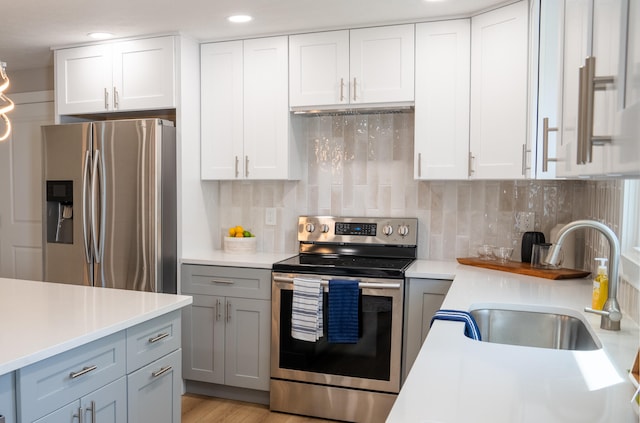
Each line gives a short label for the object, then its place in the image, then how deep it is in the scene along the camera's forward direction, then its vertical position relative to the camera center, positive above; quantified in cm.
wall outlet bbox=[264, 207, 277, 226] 369 -20
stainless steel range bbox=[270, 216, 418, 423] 289 -92
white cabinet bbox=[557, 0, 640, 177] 55 +12
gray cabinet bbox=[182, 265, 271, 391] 316 -86
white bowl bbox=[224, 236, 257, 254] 354 -39
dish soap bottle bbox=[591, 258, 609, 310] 177 -33
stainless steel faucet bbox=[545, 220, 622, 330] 162 -28
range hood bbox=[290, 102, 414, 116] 312 +50
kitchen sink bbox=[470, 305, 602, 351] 194 -52
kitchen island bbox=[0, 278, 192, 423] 148 -52
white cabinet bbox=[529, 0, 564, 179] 252 +60
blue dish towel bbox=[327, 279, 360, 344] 290 -68
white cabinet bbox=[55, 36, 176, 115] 334 +74
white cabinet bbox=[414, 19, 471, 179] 296 +52
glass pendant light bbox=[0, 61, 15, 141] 194 +33
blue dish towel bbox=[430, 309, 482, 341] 168 -43
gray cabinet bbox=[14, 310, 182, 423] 152 -65
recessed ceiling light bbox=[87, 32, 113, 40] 330 +98
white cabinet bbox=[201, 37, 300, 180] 332 +50
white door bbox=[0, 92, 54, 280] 422 -4
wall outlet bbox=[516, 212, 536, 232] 313 -18
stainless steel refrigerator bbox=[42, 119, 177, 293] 322 -11
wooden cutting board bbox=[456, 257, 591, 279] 265 -42
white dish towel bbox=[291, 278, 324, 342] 294 -69
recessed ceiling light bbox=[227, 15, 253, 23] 297 +98
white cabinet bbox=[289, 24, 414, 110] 306 +74
